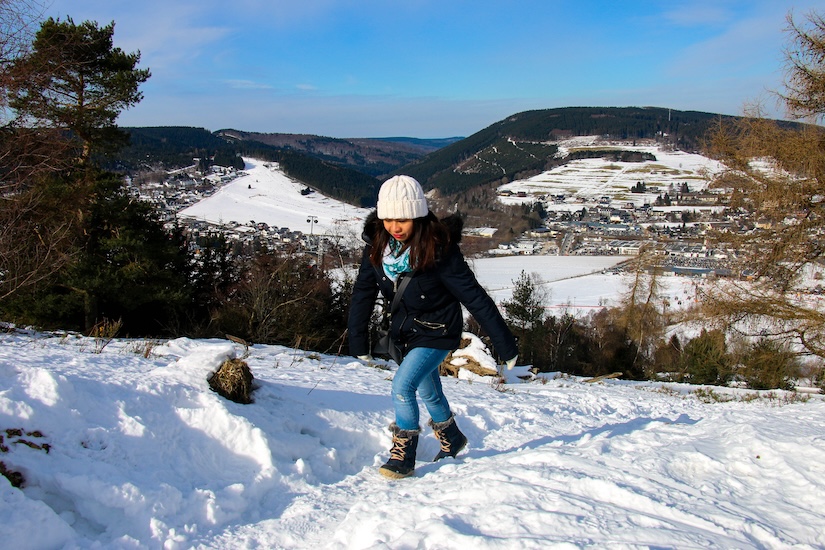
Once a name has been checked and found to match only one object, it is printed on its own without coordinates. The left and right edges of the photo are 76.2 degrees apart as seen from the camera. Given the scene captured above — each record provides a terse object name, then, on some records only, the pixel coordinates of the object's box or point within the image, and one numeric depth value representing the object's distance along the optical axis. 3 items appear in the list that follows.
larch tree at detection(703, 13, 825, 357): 9.30
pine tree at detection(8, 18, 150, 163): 15.20
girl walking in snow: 3.21
